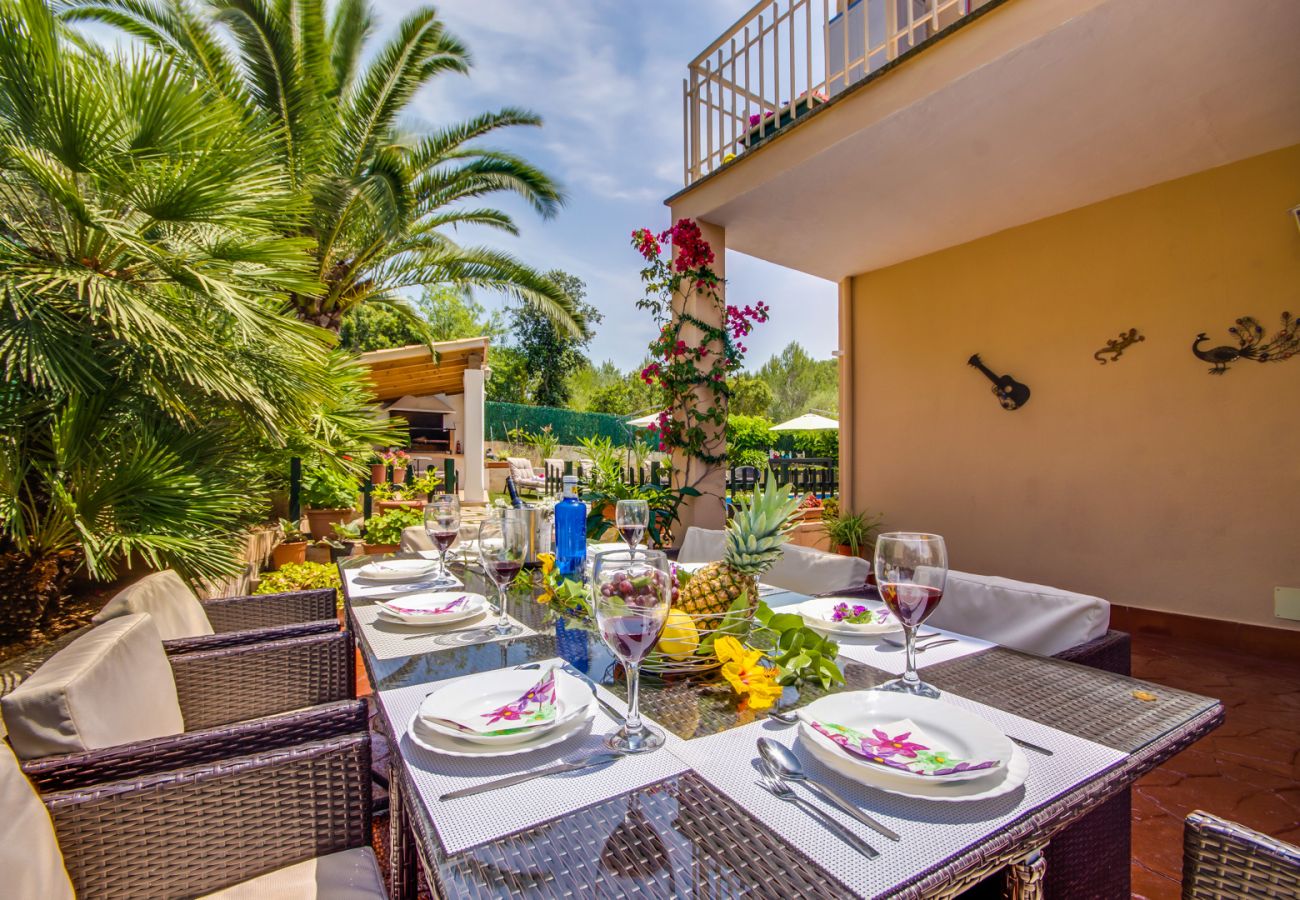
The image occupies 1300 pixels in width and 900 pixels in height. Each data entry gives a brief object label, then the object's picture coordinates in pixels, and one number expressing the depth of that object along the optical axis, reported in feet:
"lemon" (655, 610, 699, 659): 3.76
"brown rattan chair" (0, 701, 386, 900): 2.96
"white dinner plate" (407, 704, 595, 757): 2.82
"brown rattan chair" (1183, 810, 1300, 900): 2.24
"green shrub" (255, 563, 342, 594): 11.76
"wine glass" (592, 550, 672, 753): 2.87
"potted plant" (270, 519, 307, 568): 14.96
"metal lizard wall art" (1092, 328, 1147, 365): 12.94
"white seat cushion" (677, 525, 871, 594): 6.53
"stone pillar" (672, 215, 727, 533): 14.05
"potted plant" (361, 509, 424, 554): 16.14
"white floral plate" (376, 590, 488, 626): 4.95
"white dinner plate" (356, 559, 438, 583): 6.80
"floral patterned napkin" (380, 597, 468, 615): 5.08
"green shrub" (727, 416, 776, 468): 50.49
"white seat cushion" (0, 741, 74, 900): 2.35
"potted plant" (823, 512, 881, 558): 17.44
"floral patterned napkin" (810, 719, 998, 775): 2.52
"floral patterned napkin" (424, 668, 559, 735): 2.92
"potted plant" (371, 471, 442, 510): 20.70
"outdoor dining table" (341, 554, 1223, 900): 2.03
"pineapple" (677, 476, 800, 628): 4.18
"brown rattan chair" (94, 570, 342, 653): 5.35
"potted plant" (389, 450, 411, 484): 26.57
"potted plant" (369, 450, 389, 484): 30.17
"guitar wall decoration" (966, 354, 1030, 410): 14.53
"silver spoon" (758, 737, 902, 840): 2.30
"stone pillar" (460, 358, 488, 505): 36.88
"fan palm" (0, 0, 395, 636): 6.56
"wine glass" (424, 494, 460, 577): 5.96
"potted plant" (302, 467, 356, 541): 18.33
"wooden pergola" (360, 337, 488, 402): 29.89
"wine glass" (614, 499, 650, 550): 6.34
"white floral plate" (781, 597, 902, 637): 4.62
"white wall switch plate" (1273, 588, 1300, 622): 10.99
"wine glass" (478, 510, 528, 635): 4.58
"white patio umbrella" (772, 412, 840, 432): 31.78
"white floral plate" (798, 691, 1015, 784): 2.62
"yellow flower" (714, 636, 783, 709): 3.31
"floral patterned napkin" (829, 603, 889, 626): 4.83
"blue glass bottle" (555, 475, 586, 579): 5.79
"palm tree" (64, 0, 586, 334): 16.66
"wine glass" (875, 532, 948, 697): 3.53
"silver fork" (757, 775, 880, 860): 2.15
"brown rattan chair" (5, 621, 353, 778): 5.07
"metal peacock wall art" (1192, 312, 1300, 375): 11.03
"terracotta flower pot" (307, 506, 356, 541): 18.44
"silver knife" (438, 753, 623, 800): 2.54
